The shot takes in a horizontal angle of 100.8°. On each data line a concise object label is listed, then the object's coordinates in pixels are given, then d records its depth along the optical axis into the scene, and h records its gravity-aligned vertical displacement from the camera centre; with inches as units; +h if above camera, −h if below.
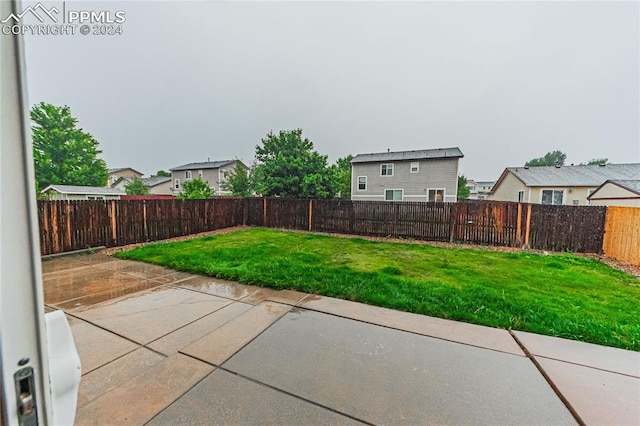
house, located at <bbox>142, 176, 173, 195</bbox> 1401.5 +46.5
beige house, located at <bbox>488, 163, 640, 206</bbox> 732.7 +55.1
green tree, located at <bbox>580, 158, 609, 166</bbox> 1927.4 +297.8
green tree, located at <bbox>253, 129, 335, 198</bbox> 663.1 +70.8
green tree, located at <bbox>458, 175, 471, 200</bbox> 1279.5 +41.4
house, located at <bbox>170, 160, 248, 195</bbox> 1168.2 +105.2
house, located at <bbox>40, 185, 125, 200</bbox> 708.0 +5.0
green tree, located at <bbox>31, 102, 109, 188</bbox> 820.3 +147.1
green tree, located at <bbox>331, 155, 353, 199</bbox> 713.6 +81.6
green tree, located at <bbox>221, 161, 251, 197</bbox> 888.3 +43.9
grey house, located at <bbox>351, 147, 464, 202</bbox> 725.3 +65.2
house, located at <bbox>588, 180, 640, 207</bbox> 405.1 +10.7
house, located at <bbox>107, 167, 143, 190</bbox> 1525.5 +129.3
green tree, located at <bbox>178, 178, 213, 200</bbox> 602.3 +14.8
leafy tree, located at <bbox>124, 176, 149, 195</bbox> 1086.4 +27.3
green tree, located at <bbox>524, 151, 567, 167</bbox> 2298.2 +363.1
